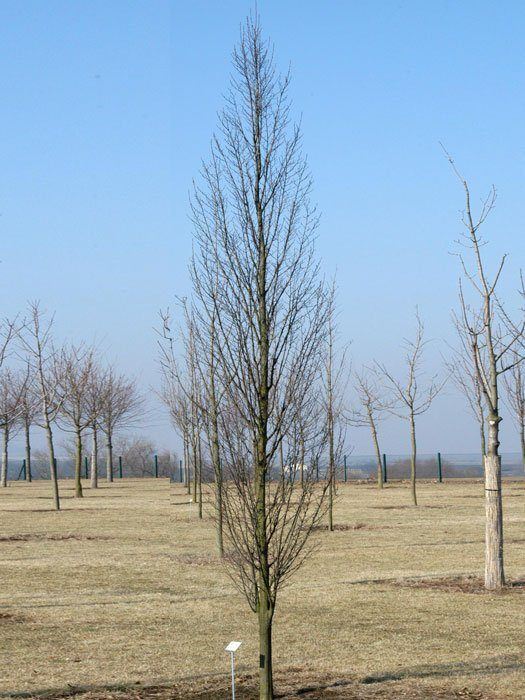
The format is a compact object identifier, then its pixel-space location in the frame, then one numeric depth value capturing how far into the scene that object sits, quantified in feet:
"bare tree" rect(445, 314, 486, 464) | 93.80
